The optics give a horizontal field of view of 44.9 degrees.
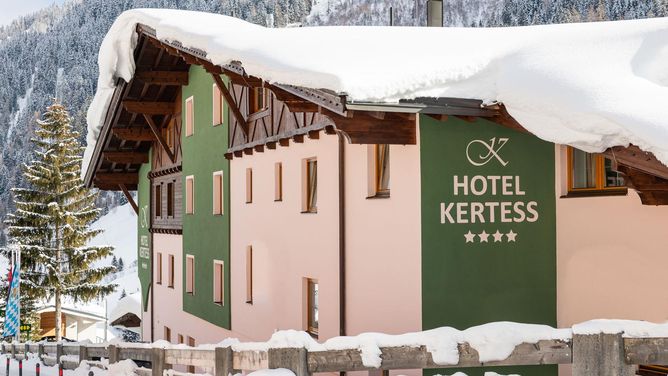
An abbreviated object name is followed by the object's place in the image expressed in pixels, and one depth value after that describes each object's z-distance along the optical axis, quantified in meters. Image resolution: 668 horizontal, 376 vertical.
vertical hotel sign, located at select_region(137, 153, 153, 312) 28.08
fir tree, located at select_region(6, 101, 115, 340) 42.34
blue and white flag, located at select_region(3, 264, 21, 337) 30.95
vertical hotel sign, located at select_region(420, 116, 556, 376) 10.63
